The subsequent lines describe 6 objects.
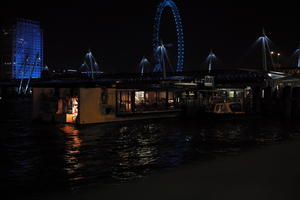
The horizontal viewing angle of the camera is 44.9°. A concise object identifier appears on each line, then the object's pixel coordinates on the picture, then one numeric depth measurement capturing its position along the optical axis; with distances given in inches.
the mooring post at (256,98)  1304.1
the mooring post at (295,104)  1201.2
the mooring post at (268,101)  1317.7
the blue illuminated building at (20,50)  7152.1
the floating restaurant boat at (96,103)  1033.5
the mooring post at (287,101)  1204.5
